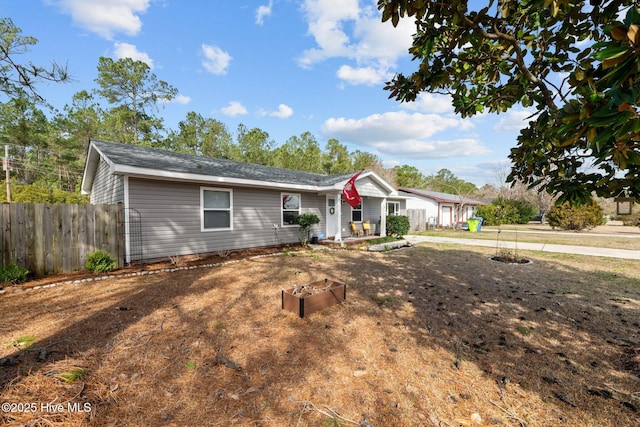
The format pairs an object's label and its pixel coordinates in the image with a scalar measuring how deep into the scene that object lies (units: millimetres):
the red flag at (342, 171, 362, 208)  10719
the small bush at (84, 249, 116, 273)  6168
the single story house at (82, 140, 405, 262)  7211
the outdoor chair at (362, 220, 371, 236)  13523
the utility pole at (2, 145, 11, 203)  17980
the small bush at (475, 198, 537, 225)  25391
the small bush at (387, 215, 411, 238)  14539
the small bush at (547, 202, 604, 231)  18641
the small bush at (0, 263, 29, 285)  5188
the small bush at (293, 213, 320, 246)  10438
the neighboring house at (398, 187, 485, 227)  24109
